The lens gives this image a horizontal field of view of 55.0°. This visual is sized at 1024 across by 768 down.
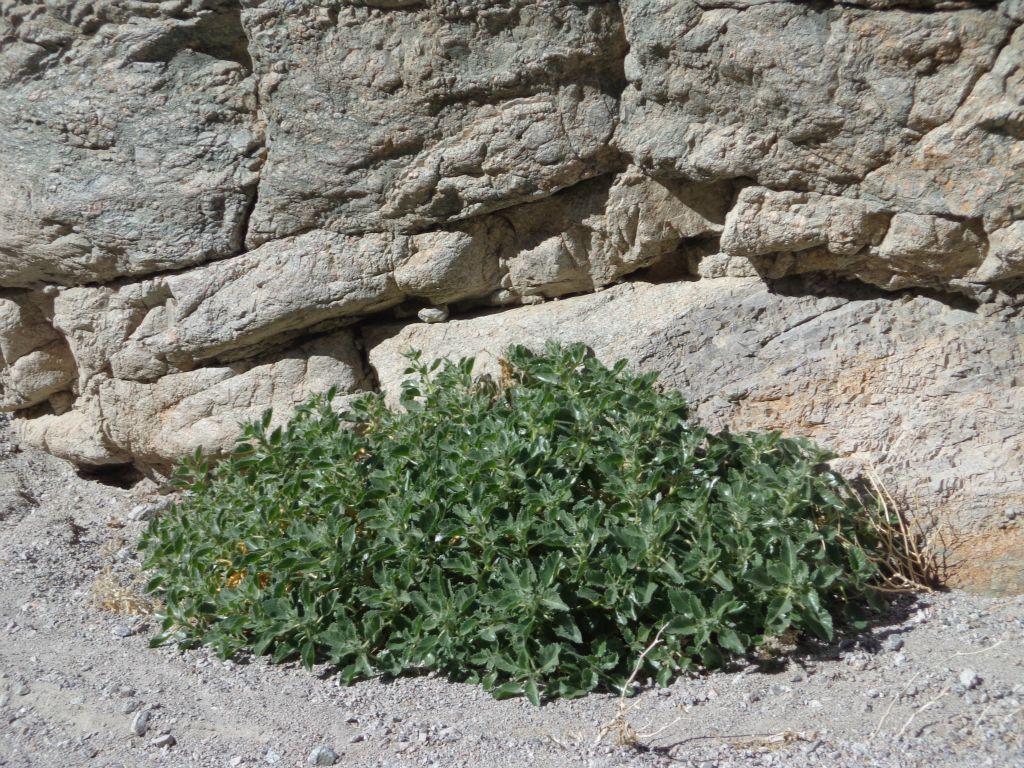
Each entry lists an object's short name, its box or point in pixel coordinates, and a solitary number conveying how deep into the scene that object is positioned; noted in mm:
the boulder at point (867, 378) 3441
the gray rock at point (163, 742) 2871
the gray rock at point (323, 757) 2711
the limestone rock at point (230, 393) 4625
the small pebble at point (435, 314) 4504
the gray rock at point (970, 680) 2701
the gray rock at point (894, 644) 3021
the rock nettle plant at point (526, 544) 2939
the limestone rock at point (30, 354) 5227
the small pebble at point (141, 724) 2936
